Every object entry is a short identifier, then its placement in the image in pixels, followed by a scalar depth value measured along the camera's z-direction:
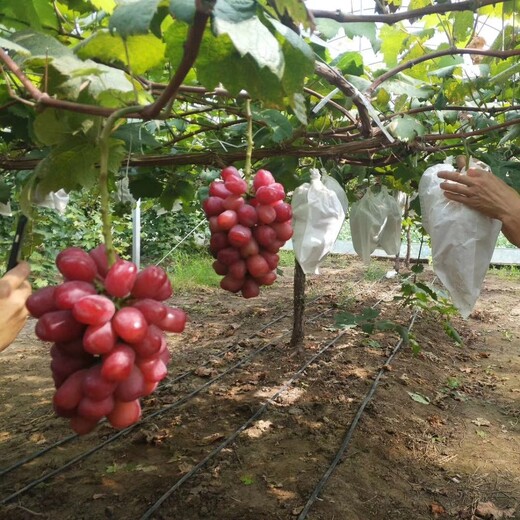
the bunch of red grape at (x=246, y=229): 1.26
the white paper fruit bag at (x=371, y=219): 2.54
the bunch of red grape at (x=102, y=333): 0.72
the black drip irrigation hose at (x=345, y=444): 2.41
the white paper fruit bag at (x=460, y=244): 1.62
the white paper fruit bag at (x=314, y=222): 1.89
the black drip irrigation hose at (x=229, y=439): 2.39
